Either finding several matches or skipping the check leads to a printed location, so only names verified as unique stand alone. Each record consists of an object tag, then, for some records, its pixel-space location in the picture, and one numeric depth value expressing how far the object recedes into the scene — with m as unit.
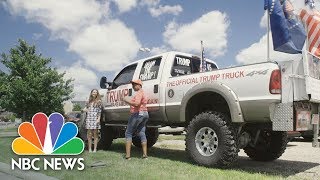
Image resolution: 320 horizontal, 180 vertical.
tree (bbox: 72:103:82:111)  48.45
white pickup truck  3.93
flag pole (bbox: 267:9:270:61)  5.40
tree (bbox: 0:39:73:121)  15.45
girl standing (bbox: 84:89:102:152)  6.10
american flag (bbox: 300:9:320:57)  5.15
